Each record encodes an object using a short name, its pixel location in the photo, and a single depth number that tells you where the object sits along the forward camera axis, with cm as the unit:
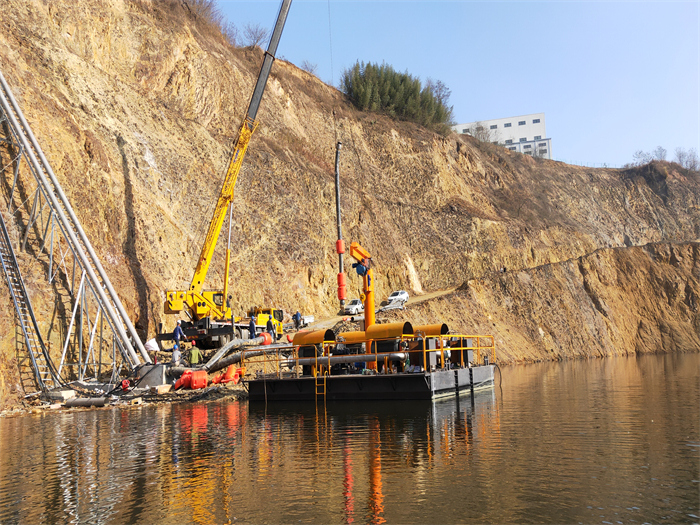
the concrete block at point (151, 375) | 3036
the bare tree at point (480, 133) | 10705
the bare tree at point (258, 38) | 7851
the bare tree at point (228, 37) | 7254
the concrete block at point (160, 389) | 2983
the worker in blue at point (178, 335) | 3538
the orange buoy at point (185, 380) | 3144
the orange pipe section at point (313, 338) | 2850
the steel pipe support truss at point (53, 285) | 2966
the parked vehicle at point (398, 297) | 5512
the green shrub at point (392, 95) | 8294
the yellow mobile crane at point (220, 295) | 3662
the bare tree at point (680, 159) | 11094
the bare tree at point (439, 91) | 9209
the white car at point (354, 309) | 5091
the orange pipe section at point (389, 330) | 2689
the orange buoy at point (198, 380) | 3142
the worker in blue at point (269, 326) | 3997
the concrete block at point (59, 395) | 2759
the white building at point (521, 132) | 13025
